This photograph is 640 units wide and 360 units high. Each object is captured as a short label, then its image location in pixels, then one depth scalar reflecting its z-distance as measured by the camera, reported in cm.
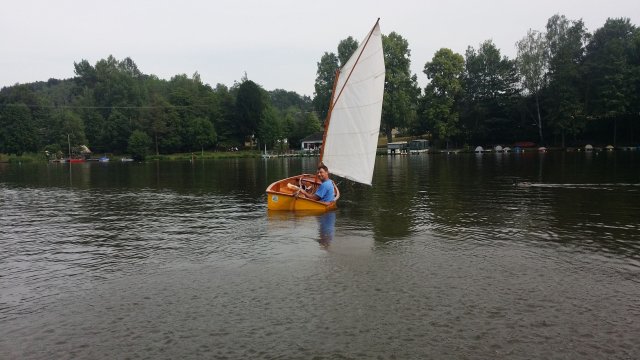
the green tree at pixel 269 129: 13525
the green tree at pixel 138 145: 12262
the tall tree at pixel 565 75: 9944
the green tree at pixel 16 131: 13475
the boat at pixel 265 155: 12305
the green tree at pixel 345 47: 12750
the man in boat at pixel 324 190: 2417
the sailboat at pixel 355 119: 2592
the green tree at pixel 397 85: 11781
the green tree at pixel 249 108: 13900
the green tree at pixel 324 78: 13525
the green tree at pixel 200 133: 13388
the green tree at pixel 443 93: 11606
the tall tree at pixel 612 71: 9419
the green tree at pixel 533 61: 10456
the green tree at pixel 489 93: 11500
